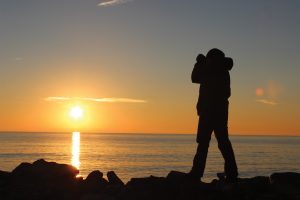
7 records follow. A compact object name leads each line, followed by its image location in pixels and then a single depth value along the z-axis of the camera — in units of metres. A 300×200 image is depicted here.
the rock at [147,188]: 11.86
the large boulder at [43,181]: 12.94
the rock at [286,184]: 11.43
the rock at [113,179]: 14.43
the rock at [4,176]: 14.59
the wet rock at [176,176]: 12.12
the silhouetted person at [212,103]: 11.66
